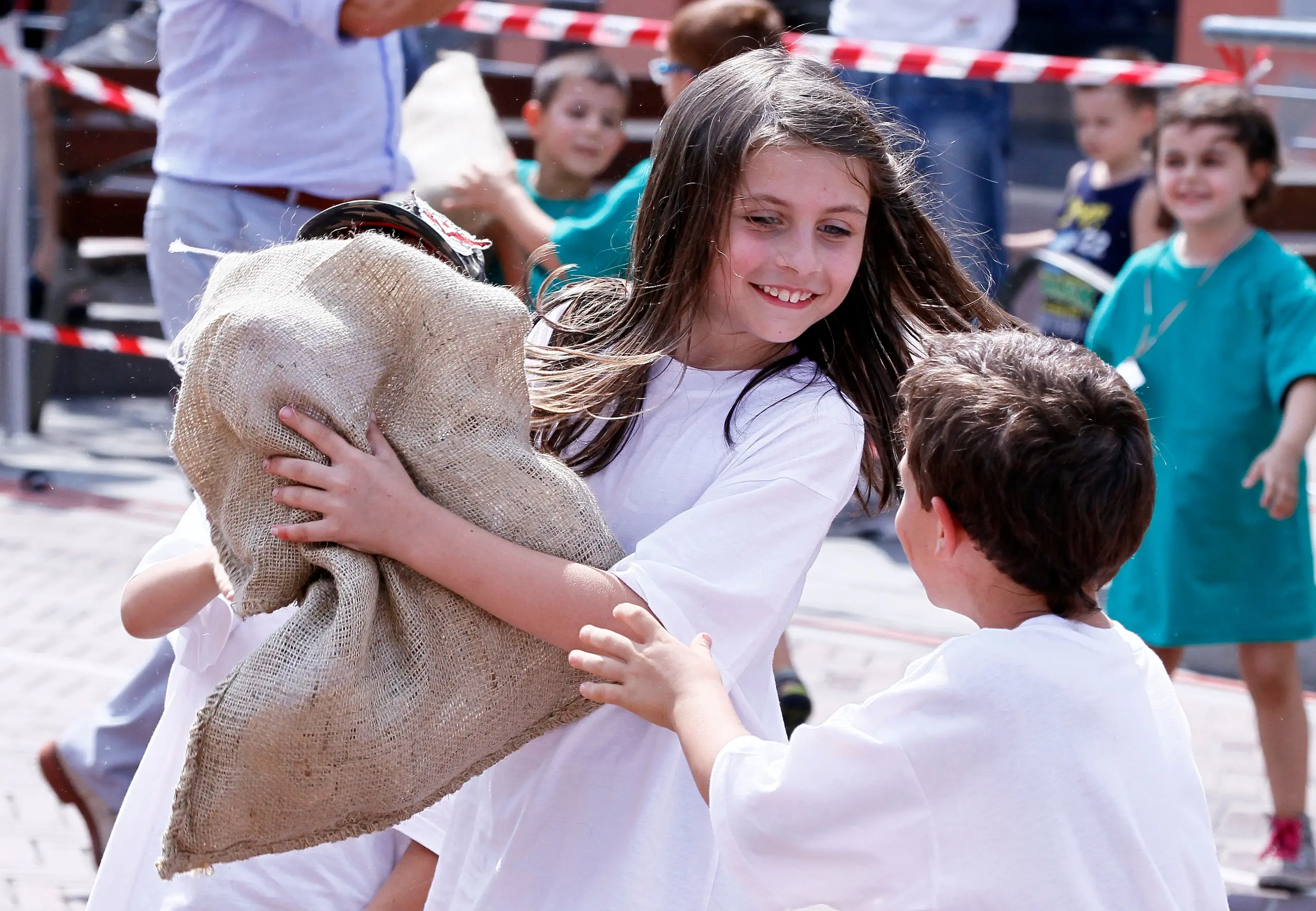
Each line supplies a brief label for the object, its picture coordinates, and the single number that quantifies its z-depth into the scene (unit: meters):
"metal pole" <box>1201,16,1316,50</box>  12.20
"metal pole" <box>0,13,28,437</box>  13.84
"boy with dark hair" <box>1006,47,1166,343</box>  12.17
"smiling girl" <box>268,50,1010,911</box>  3.64
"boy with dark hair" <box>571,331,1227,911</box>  3.19
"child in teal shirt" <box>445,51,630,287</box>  10.52
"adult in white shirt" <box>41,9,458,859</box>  7.98
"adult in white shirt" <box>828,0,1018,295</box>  12.17
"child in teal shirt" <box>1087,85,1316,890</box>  7.82
